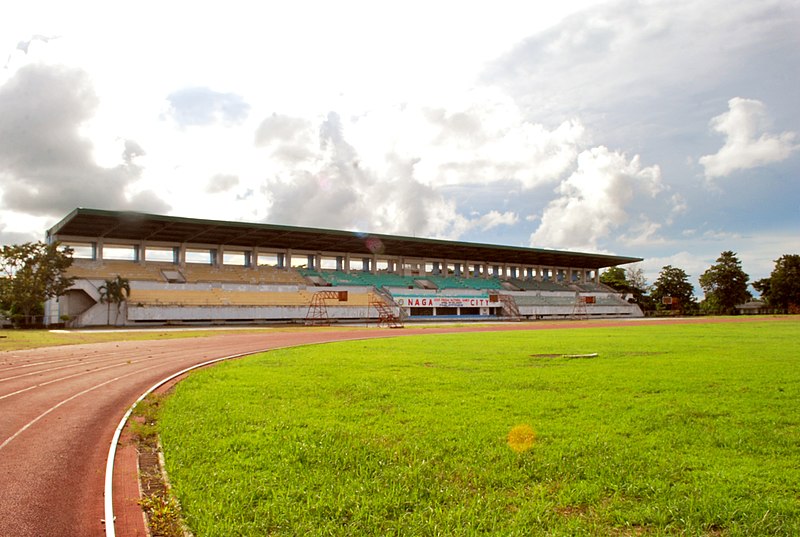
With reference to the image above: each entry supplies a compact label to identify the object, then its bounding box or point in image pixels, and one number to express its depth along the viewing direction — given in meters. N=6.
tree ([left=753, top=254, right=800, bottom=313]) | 102.25
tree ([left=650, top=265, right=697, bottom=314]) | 108.25
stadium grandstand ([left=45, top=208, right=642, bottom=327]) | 53.84
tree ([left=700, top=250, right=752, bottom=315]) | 103.12
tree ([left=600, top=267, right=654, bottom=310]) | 113.44
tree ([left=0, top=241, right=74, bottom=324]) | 46.19
